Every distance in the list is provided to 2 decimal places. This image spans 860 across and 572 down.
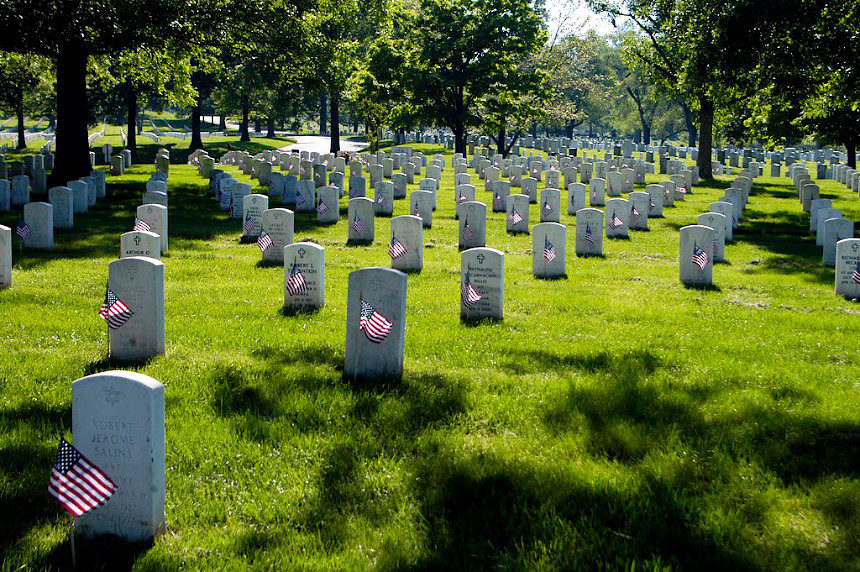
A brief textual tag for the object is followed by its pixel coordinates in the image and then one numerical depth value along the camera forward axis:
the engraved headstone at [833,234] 16.02
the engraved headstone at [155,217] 15.60
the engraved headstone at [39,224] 15.56
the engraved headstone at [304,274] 11.04
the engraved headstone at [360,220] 18.03
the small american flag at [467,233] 17.62
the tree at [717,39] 18.62
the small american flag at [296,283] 10.99
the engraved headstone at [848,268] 12.91
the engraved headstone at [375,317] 7.90
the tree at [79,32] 19.86
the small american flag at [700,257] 13.84
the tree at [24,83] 30.12
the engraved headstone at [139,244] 12.40
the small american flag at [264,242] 14.98
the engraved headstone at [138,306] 8.45
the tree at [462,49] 39.53
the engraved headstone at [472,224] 17.47
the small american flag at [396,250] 14.32
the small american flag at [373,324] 7.74
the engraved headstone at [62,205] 18.38
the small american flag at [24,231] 15.38
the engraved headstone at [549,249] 14.20
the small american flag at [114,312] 8.22
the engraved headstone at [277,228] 15.15
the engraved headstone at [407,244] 14.26
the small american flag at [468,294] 10.70
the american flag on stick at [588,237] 16.98
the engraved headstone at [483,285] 10.77
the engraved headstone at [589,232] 16.92
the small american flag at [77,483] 4.50
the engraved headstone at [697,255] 13.86
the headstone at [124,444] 4.84
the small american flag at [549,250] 14.29
